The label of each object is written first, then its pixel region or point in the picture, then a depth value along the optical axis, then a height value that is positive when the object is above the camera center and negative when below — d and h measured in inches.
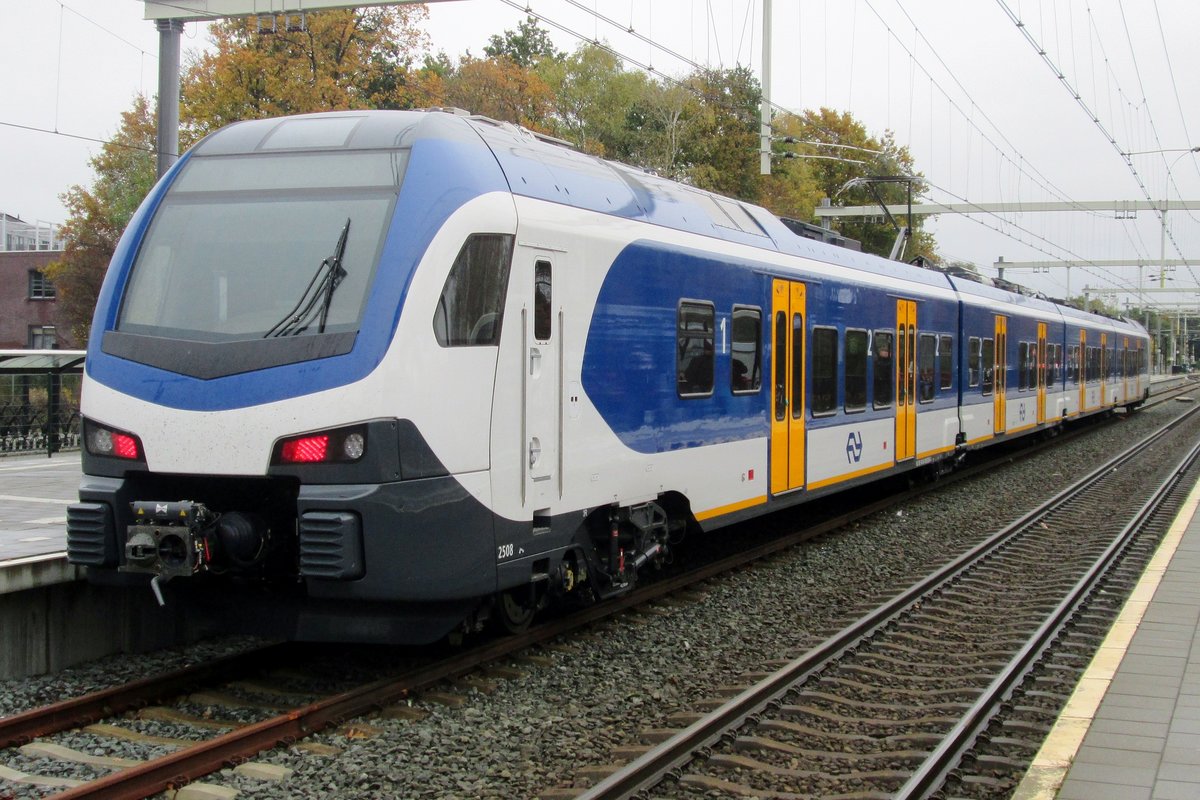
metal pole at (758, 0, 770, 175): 836.6 +198.7
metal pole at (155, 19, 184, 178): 444.5 +108.5
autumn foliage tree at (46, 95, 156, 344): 1659.7 +218.8
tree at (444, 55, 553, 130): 1727.4 +434.6
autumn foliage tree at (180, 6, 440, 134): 1238.3 +332.7
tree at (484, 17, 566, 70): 2807.6 +794.6
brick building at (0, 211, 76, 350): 2001.7 +118.2
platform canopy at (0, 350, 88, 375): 596.1 +5.3
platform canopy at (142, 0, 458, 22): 525.7 +167.8
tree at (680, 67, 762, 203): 1958.7 +408.2
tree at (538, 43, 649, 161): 2130.9 +522.8
